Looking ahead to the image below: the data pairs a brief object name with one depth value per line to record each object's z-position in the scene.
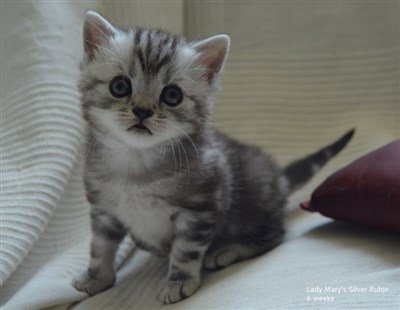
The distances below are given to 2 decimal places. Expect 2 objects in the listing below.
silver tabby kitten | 0.42
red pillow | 0.45
